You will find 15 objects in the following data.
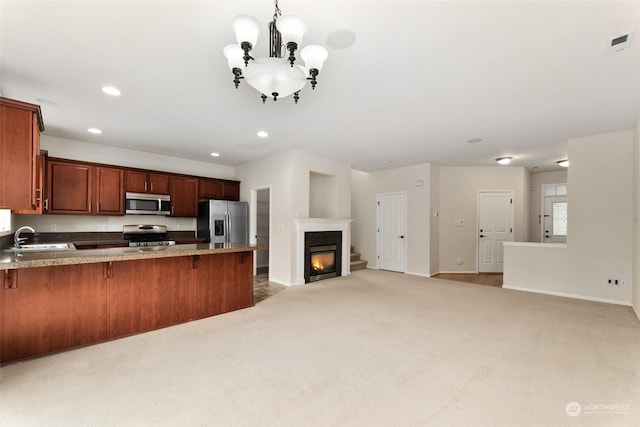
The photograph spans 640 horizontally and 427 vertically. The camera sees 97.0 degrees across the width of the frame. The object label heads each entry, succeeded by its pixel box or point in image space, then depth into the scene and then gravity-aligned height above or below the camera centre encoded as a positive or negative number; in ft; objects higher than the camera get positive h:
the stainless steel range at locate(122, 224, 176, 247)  16.63 -1.19
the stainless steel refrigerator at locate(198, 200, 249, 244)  18.69 -0.41
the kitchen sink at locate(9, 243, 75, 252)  12.41 -1.40
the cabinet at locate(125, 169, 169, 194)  16.72 +2.06
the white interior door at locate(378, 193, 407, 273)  22.41 -1.25
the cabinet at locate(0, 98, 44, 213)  8.55 +1.84
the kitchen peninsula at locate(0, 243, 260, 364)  7.92 -2.60
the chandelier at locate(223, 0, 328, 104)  5.36 +3.33
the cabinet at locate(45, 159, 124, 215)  14.51 +1.45
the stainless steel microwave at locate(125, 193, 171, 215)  16.63 +0.70
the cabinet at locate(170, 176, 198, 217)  18.36 +1.27
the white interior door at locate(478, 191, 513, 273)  22.39 -0.91
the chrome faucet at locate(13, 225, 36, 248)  13.38 -1.20
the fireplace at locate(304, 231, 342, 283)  18.16 -2.69
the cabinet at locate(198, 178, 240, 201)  19.62 +1.89
